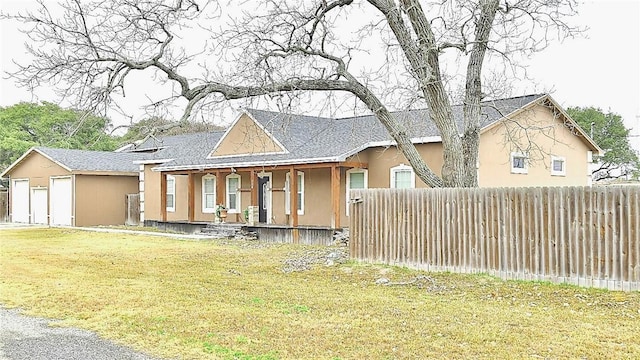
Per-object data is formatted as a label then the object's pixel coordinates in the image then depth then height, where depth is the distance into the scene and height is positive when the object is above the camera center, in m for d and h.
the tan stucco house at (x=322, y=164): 19.52 +0.82
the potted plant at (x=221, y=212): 24.00 -0.87
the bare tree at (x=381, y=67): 13.31 +2.79
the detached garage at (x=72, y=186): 29.22 +0.25
